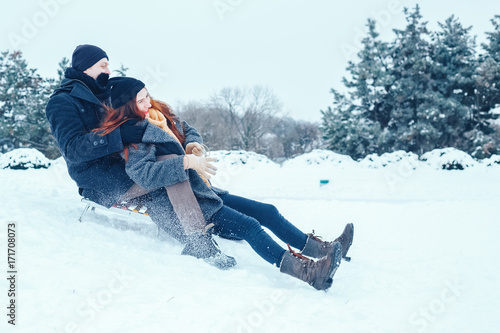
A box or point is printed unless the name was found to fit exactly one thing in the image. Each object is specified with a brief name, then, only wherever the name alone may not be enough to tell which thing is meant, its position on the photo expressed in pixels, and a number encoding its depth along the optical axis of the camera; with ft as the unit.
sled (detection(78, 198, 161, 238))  10.62
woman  8.96
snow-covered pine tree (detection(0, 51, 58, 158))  59.11
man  9.27
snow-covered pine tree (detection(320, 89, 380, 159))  54.60
